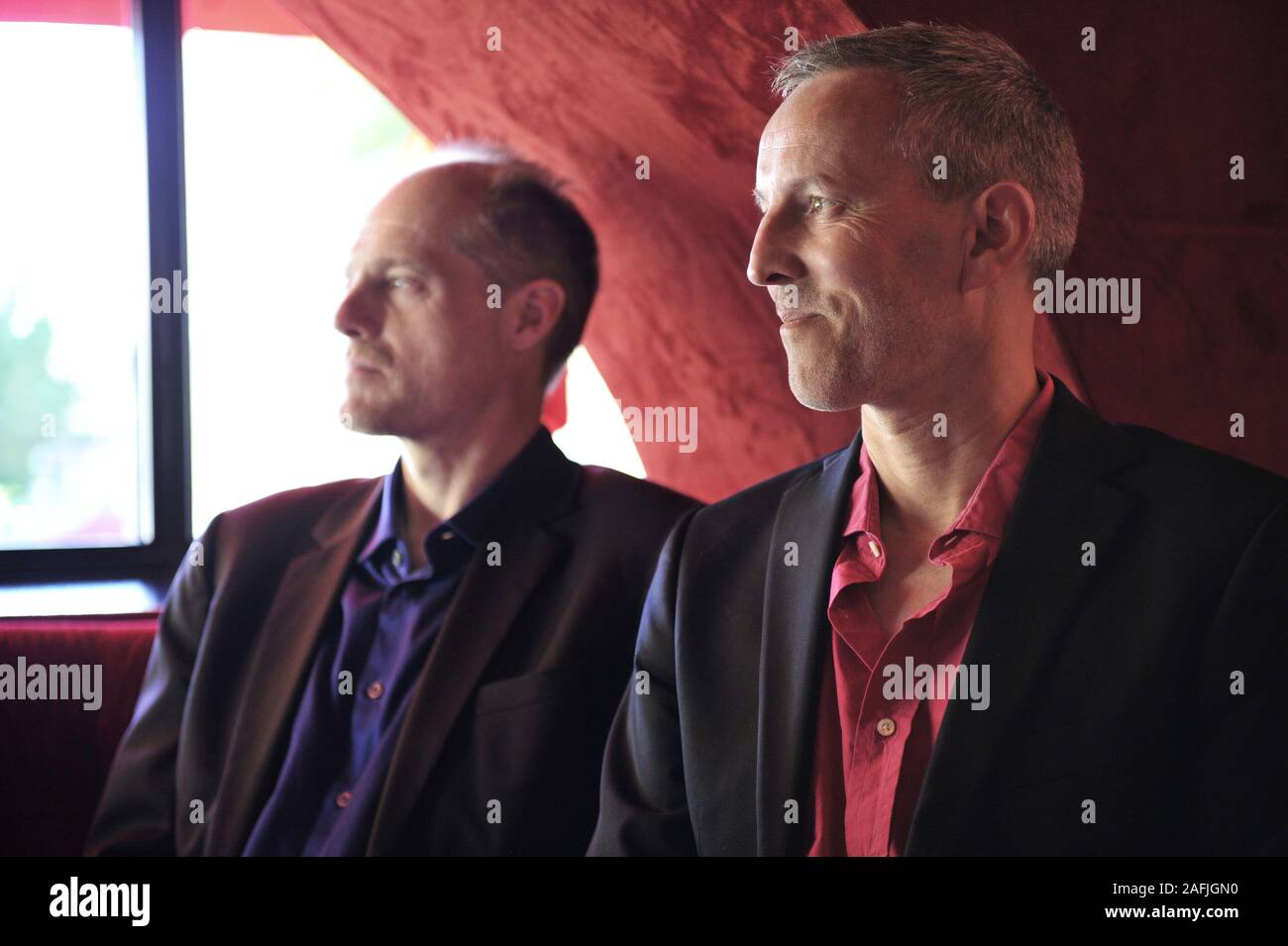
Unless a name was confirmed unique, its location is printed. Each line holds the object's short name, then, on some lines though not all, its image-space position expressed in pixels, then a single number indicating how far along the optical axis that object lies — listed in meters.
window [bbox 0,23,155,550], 2.36
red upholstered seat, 2.06
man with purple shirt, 1.70
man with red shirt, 1.27
